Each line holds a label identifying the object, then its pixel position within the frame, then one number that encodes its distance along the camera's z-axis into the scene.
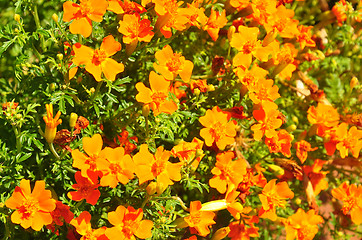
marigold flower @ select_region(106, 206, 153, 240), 0.81
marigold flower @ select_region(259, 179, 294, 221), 0.86
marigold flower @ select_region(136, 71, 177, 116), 0.83
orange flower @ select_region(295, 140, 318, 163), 0.90
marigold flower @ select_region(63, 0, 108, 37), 0.82
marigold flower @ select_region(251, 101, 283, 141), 0.85
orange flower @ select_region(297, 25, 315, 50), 0.92
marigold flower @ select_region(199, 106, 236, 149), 0.85
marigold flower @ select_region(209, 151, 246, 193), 0.85
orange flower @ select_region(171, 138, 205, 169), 0.84
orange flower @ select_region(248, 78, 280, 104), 0.85
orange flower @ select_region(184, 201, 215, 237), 0.83
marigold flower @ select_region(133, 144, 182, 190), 0.81
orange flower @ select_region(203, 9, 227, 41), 0.87
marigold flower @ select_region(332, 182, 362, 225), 0.90
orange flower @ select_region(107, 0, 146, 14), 0.83
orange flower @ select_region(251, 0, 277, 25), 0.88
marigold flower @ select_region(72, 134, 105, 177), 0.81
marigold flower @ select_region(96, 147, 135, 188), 0.81
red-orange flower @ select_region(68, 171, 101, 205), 0.81
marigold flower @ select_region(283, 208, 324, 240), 0.88
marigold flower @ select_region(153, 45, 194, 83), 0.84
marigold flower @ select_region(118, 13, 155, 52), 0.83
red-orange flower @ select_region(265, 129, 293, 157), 0.87
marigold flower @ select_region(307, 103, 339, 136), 0.90
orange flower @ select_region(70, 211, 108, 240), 0.81
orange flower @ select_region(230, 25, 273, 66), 0.86
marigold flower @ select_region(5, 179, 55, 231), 0.80
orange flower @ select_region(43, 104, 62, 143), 0.80
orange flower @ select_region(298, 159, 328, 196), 0.93
